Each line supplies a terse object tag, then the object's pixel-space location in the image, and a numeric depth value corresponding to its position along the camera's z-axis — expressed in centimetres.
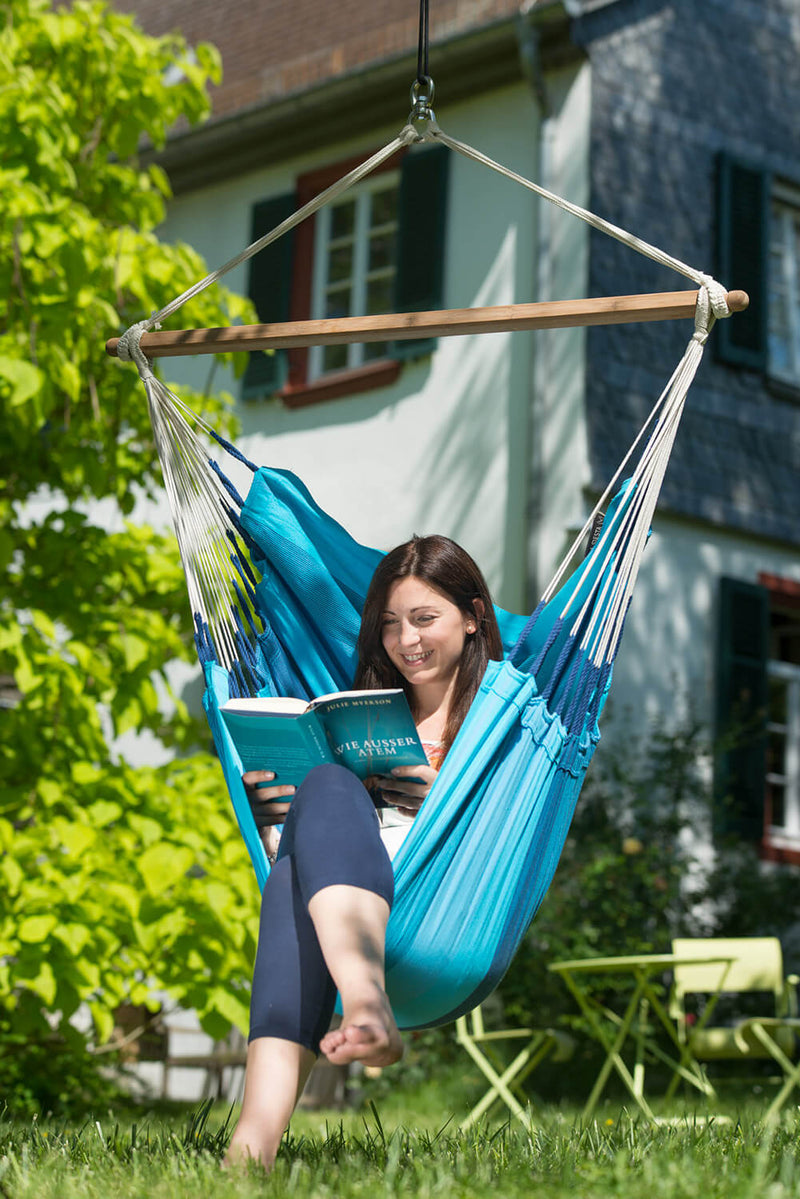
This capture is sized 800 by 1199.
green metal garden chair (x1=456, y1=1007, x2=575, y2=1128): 484
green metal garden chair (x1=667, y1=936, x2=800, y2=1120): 495
